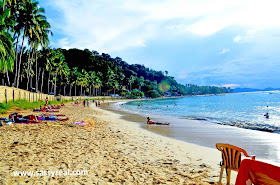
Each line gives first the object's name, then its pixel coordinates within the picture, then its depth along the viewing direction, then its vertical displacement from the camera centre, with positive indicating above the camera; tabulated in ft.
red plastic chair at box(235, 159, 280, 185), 10.89 -5.26
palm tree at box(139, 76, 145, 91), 529.94 +31.90
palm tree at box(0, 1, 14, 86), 58.65 +21.68
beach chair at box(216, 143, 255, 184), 14.87 -5.57
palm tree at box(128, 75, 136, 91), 485.56 +39.00
